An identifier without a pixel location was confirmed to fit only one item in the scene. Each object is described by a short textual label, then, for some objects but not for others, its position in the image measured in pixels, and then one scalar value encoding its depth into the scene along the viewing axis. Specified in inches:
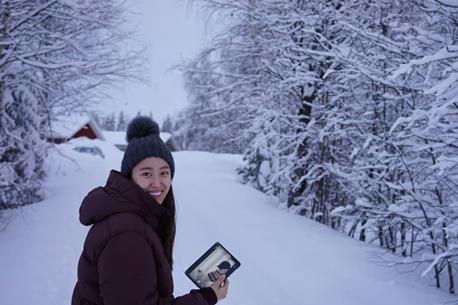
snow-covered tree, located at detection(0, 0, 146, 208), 278.4
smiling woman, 62.7
